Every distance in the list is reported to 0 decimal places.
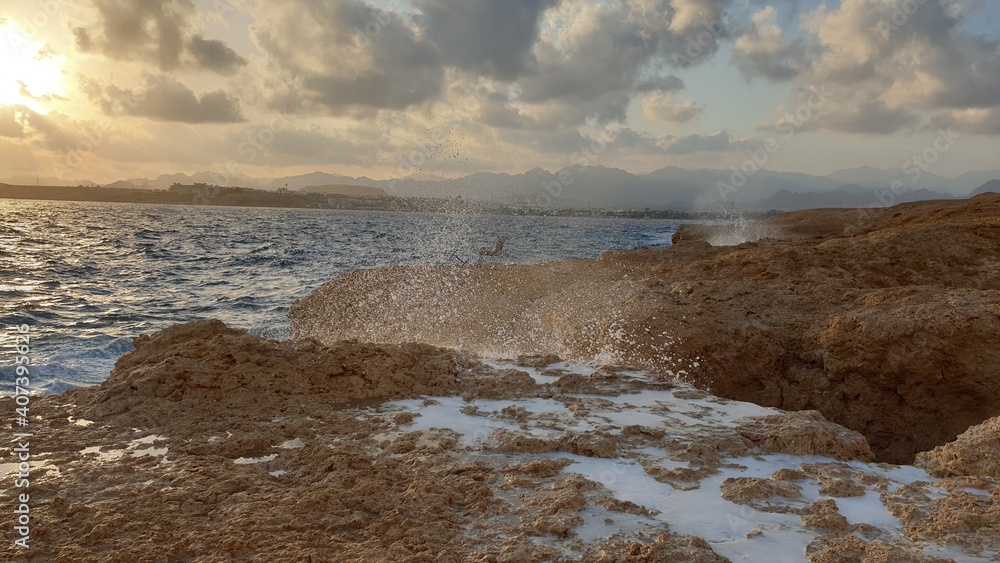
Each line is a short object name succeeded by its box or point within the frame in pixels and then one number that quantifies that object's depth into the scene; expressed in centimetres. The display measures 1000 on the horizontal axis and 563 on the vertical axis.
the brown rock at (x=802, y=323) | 608
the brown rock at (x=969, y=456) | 394
